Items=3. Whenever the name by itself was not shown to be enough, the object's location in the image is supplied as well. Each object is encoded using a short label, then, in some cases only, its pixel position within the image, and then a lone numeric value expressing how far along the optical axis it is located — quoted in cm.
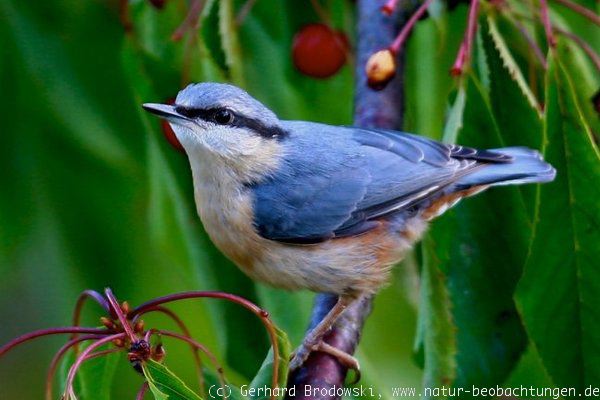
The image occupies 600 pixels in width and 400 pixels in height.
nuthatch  470
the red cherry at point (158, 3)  524
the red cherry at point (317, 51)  545
